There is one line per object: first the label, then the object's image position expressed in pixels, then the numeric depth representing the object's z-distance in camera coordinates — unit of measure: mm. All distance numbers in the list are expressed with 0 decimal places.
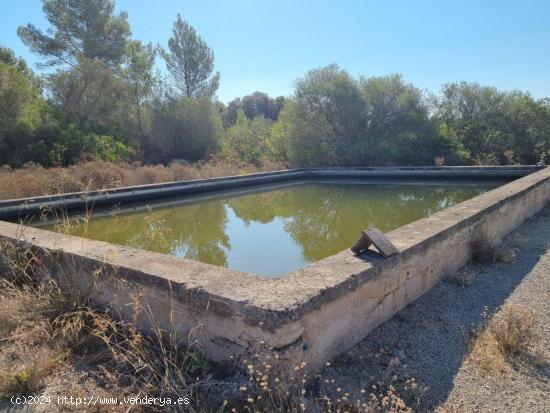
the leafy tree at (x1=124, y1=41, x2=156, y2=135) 18766
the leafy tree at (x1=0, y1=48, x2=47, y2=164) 12445
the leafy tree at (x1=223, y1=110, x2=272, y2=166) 17672
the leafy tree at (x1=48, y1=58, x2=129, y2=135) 15867
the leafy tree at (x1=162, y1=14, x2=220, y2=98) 22500
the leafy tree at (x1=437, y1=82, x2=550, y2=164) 14680
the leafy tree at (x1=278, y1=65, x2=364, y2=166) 15281
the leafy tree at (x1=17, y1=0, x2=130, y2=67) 19375
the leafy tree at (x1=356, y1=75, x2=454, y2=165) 14594
